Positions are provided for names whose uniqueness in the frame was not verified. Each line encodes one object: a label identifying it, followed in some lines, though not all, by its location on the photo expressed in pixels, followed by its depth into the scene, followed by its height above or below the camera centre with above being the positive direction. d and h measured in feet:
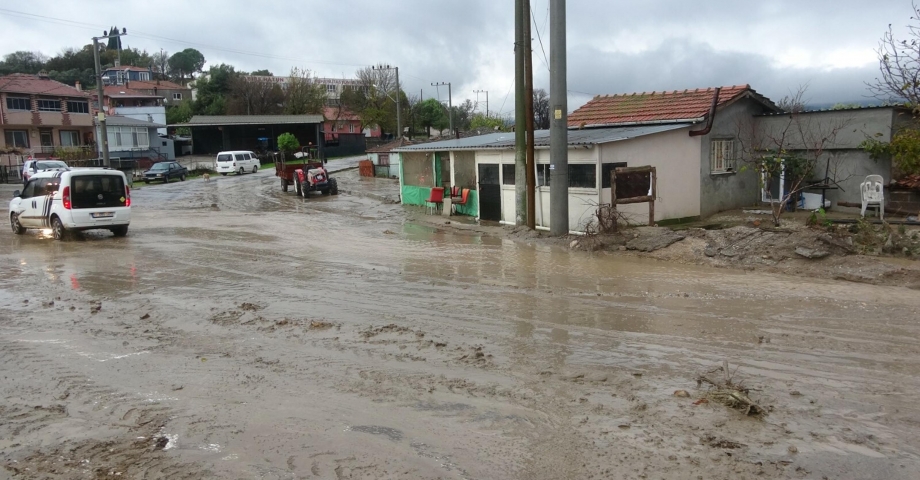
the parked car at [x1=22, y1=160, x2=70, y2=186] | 117.91 +3.13
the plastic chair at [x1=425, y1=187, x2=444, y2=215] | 75.00 -2.82
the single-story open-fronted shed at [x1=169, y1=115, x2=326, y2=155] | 196.95 +13.17
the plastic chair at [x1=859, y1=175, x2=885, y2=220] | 50.70 -2.78
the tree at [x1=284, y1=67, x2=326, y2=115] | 244.42 +28.54
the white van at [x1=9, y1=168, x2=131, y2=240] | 53.67 -1.52
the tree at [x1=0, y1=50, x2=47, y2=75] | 304.71 +57.24
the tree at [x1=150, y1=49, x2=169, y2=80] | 410.52 +70.99
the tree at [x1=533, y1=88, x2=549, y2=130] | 165.41 +15.15
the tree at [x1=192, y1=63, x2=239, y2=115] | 249.55 +33.13
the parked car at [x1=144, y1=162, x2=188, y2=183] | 136.67 +1.64
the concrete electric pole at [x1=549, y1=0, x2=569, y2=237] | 49.62 +4.02
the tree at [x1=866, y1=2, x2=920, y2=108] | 42.24 +4.52
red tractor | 102.73 -0.33
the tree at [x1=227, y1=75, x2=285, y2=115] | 243.60 +28.94
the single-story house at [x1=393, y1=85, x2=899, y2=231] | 53.01 +1.12
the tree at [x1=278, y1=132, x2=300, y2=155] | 177.47 +8.63
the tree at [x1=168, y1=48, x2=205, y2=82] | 426.10 +72.37
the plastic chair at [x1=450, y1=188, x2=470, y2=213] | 70.95 -2.66
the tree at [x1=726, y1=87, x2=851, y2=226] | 59.26 +1.28
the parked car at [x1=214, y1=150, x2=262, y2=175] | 149.59 +3.35
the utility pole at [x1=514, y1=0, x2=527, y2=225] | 55.67 +4.68
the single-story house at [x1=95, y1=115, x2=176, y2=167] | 181.96 +11.40
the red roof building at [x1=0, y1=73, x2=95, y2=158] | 161.68 +16.58
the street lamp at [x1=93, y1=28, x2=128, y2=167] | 107.55 +10.88
